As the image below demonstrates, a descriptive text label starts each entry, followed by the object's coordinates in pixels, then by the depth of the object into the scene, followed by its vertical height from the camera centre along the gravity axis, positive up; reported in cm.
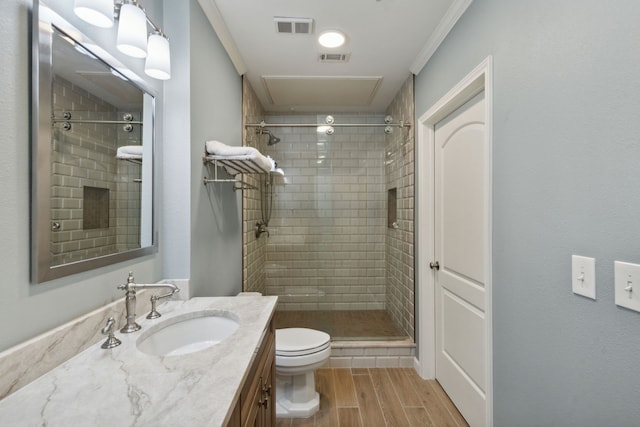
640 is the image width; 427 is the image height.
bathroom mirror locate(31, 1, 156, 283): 84 +21
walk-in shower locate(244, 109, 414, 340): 317 -15
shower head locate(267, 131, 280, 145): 318 +81
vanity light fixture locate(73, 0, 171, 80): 91 +64
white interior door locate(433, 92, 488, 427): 169 -26
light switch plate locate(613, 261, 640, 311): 77 -19
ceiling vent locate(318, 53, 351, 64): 228 +123
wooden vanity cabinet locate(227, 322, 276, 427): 87 -63
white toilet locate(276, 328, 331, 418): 187 -102
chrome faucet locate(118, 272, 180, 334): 109 -33
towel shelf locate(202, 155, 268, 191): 172 +31
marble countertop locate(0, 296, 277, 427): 62 -42
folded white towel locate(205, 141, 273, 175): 169 +34
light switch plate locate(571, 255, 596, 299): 90 -19
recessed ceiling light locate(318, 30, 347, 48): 202 +122
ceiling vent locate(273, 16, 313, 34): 187 +122
